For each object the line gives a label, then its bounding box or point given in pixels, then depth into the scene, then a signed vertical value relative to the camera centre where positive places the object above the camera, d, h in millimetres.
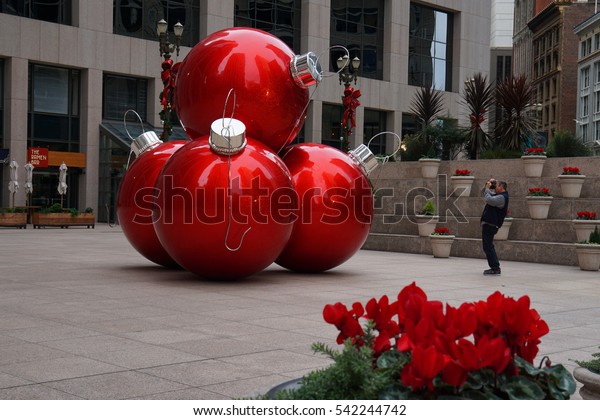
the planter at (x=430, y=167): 27062 +925
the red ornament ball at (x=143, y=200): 14828 -190
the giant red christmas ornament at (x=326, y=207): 14539 -225
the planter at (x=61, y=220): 39594 -1528
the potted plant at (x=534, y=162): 24781 +1078
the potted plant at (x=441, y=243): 22484 -1229
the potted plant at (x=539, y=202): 22969 -85
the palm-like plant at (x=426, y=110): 34781 +3542
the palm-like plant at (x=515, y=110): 30250 +3182
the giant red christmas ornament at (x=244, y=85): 13742 +1735
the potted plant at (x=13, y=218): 38500 -1461
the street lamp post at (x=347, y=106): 26797 +2839
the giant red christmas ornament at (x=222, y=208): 12750 -253
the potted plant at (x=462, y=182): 25844 +455
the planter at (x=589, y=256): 19141 -1270
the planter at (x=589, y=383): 5352 -1154
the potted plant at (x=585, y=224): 20969 -586
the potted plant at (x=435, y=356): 3107 -608
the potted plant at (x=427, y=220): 24547 -685
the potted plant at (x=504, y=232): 22872 -915
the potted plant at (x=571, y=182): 23297 +489
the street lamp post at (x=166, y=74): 21594 +3090
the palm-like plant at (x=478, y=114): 31688 +3114
